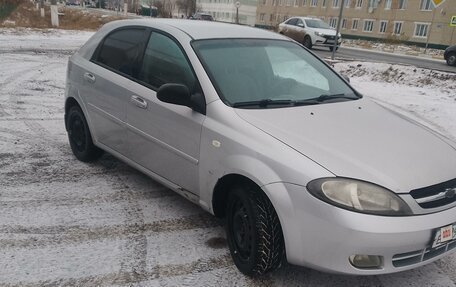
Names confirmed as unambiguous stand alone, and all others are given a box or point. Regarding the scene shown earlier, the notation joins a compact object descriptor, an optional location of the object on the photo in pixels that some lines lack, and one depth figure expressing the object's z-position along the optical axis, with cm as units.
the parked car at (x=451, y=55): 2088
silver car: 255
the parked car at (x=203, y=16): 4314
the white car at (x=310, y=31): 2303
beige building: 4725
